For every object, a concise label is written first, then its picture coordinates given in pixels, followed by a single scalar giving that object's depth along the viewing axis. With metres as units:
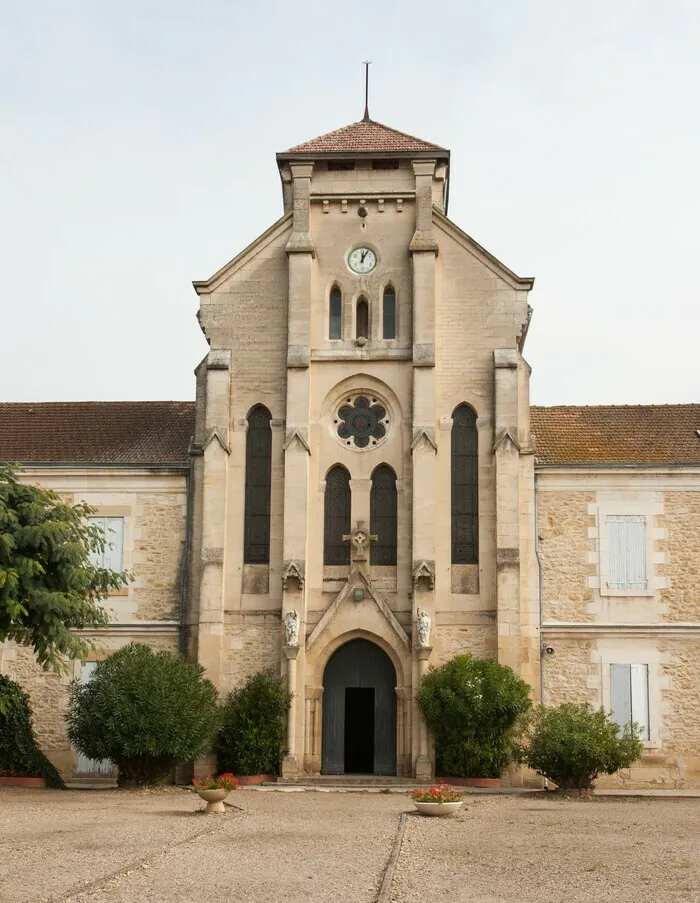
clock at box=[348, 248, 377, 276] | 27.69
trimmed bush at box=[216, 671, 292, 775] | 24.53
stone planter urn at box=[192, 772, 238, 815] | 17.83
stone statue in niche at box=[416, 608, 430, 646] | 25.05
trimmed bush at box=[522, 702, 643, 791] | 21.89
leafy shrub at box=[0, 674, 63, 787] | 22.19
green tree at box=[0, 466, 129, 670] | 19.34
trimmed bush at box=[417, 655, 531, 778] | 24.03
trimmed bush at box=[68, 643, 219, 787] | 22.48
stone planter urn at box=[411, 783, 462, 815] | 17.88
